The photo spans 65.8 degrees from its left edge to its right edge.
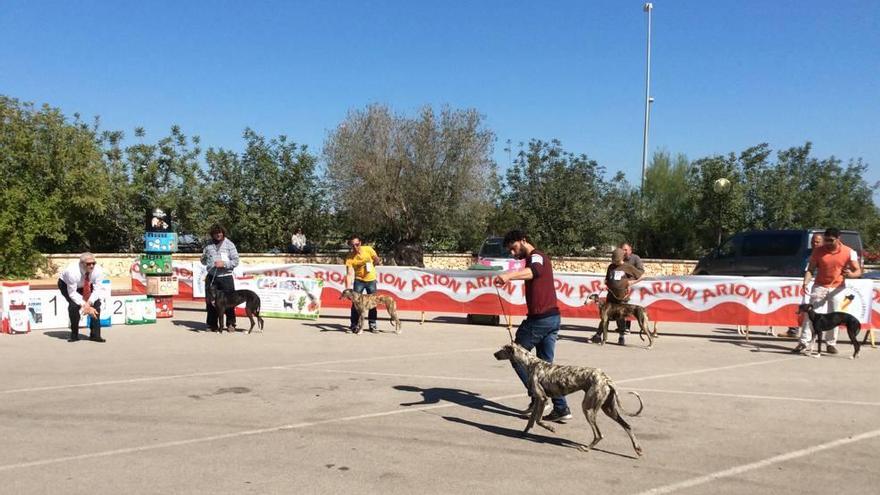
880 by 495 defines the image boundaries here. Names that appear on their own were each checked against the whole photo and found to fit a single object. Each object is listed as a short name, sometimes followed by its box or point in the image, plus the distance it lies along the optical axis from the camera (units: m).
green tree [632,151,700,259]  34.03
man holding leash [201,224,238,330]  13.20
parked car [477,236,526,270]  25.84
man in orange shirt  11.26
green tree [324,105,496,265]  30.36
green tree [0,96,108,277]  25.31
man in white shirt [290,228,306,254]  31.44
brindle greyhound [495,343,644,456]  5.86
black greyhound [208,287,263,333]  13.12
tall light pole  40.09
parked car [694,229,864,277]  19.34
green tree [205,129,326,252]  31.47
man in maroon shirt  7.00
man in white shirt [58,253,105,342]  11.55
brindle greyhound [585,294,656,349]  11.90
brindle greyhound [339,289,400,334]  13.13
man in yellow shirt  13.43
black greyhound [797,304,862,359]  11.06
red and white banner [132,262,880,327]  13.66
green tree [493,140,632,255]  32.84
